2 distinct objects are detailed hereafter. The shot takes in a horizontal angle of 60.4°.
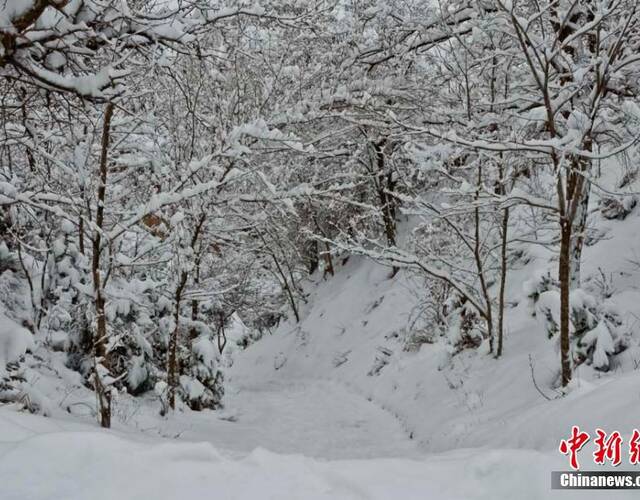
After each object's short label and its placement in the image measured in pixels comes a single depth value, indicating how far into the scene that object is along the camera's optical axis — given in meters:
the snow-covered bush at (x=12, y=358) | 4.98
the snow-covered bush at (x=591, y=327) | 5.52
